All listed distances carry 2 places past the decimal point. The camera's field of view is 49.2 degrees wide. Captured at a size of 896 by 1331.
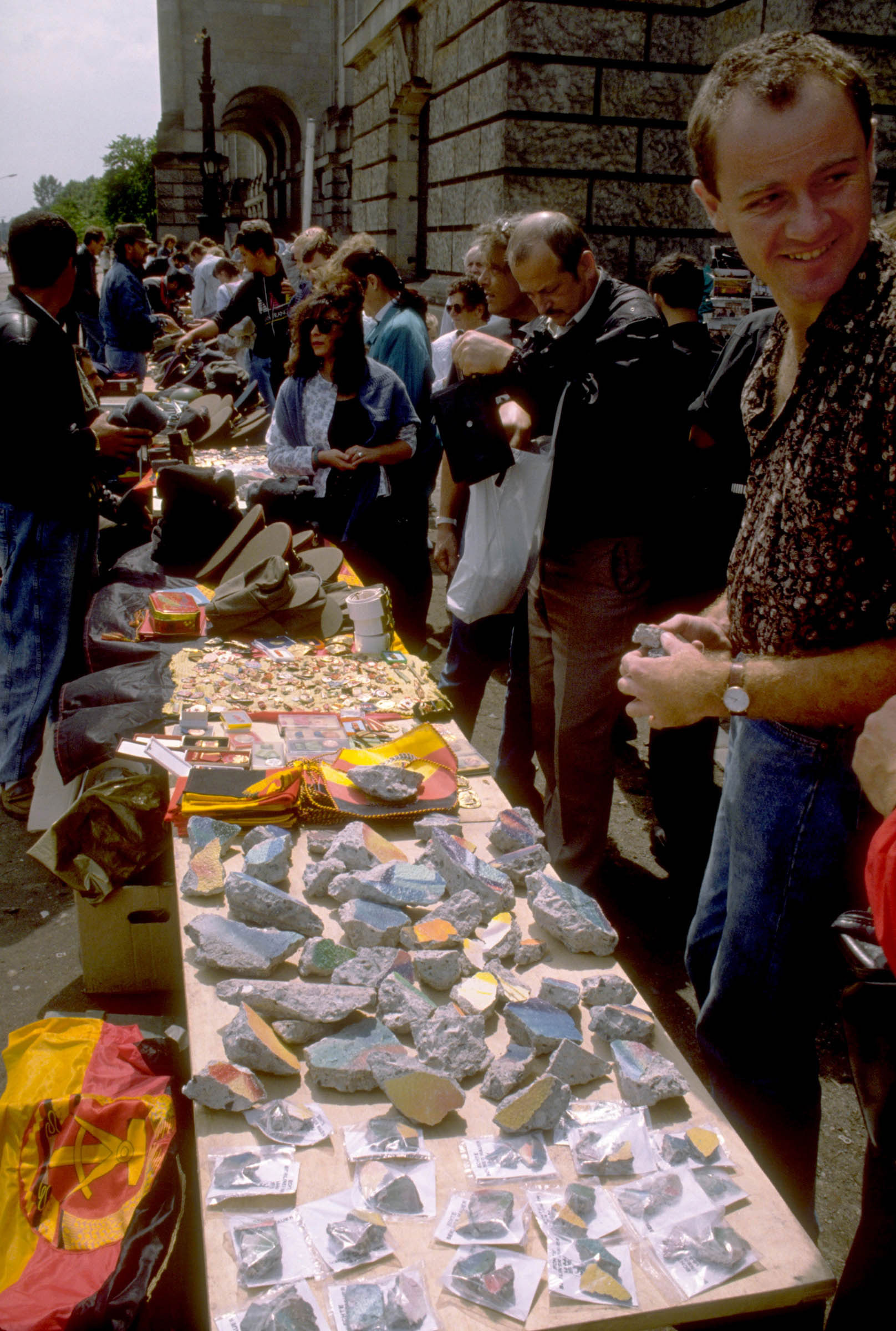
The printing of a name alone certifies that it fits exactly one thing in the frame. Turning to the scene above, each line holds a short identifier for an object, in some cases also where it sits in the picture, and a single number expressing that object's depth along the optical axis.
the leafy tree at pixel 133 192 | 47.68
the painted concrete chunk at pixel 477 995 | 1.60
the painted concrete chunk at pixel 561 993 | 1.62
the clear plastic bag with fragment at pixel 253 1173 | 1.27
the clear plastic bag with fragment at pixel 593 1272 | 1.16
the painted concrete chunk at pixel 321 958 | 1.71
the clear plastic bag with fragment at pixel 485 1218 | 1.22
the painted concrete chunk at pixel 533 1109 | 1.38
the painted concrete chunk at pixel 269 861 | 1.91
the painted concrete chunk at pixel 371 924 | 1.76
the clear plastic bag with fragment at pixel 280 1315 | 1.10
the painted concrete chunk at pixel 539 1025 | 1.52
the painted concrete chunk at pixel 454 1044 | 1.48
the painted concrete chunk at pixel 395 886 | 1.85
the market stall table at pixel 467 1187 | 1.15
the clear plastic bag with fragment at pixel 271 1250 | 1.17
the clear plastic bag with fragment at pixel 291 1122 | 1.36
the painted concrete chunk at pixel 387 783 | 2.19
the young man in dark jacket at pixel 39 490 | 3.34
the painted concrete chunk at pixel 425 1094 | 1.39
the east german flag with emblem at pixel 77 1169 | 1.49
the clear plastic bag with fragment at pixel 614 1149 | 1.33
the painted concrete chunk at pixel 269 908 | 1.79
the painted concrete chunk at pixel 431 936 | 1.75
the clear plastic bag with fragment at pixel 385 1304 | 1.11
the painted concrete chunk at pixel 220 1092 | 1.41
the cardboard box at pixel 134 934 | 2.54
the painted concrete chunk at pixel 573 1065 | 1.47
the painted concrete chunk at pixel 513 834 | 2.08
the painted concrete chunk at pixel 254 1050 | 1.46
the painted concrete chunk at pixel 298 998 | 1.57
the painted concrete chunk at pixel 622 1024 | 1.57
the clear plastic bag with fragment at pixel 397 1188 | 1.26
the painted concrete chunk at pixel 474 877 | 1.88
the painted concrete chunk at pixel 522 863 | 1.99
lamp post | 24.45
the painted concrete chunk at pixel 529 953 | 1.75
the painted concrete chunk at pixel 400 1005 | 1.57
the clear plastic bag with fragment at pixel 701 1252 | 1.18
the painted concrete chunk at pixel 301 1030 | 1.55
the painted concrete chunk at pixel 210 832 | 2.03
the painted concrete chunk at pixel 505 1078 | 1.44
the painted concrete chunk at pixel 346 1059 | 1.45
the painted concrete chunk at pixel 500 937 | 1.75
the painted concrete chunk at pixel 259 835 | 2.03
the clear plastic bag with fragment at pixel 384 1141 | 1.33
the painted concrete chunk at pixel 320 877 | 1.92
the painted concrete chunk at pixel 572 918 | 1.76
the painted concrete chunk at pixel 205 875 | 1.91
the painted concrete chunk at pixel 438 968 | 1.66
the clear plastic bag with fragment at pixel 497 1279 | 1.15
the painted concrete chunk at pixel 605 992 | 1.65
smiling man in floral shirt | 1.30
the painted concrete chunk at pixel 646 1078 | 1.44
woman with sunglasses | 3.99
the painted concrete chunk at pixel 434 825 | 2.12
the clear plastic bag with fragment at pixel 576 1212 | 1.24
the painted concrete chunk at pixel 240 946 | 1.68
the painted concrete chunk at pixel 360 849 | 1.97
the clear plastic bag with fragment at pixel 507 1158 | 1.32
